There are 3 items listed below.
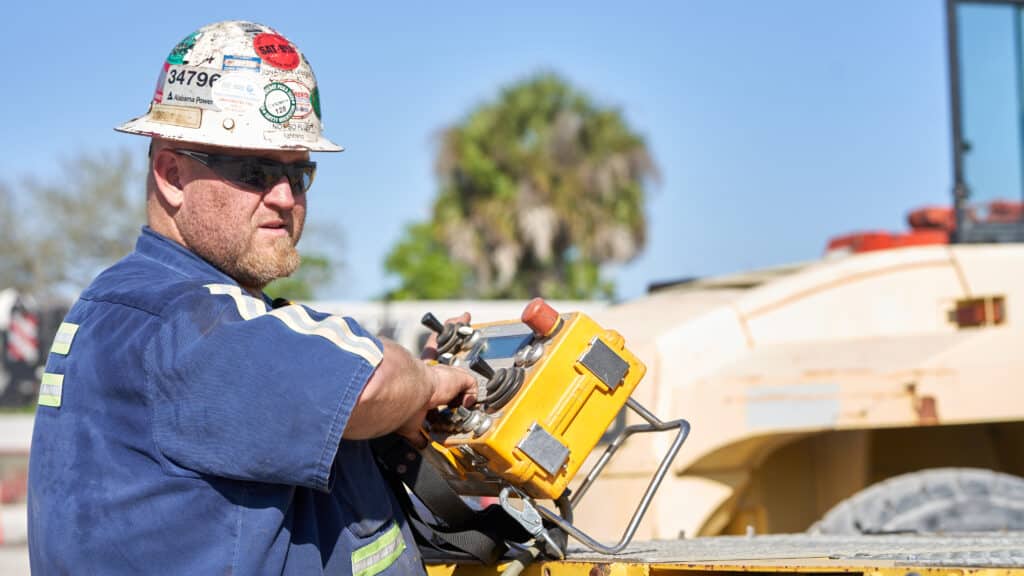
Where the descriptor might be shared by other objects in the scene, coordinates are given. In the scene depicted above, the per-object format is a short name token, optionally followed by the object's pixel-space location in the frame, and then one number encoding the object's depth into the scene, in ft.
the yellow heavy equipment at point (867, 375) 15.84
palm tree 85.15
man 7.81
